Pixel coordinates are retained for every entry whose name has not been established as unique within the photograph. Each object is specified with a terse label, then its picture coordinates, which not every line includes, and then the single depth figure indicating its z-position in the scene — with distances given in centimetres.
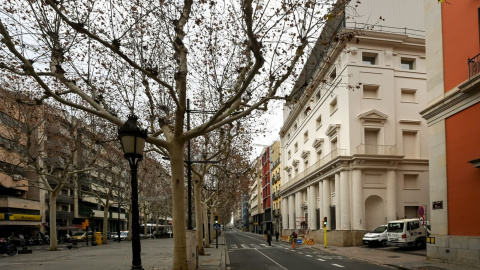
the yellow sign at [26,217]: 4472
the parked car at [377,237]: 2742
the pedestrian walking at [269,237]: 3609
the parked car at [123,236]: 5856
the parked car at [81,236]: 5263
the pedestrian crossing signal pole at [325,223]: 3169
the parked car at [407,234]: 2463
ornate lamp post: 704
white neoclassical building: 3188
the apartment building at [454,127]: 1513
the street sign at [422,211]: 1933
